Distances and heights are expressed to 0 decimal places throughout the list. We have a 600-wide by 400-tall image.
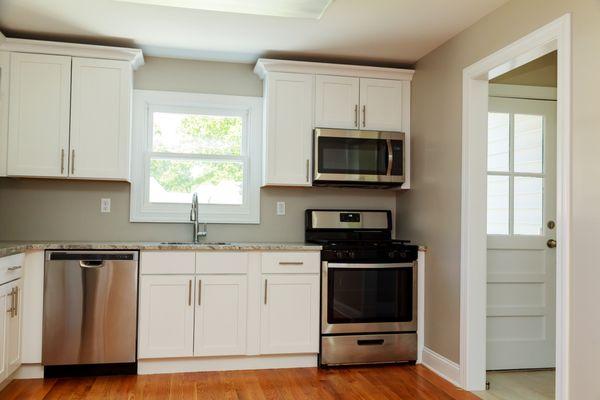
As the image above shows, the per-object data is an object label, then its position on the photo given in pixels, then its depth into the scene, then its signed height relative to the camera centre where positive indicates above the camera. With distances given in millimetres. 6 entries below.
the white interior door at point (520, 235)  3672 -167
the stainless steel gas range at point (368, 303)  3664 -667
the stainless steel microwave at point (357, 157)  3896 +387
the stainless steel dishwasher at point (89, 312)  3301 -690
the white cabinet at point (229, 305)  3438 -668
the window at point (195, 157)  4012 +384
